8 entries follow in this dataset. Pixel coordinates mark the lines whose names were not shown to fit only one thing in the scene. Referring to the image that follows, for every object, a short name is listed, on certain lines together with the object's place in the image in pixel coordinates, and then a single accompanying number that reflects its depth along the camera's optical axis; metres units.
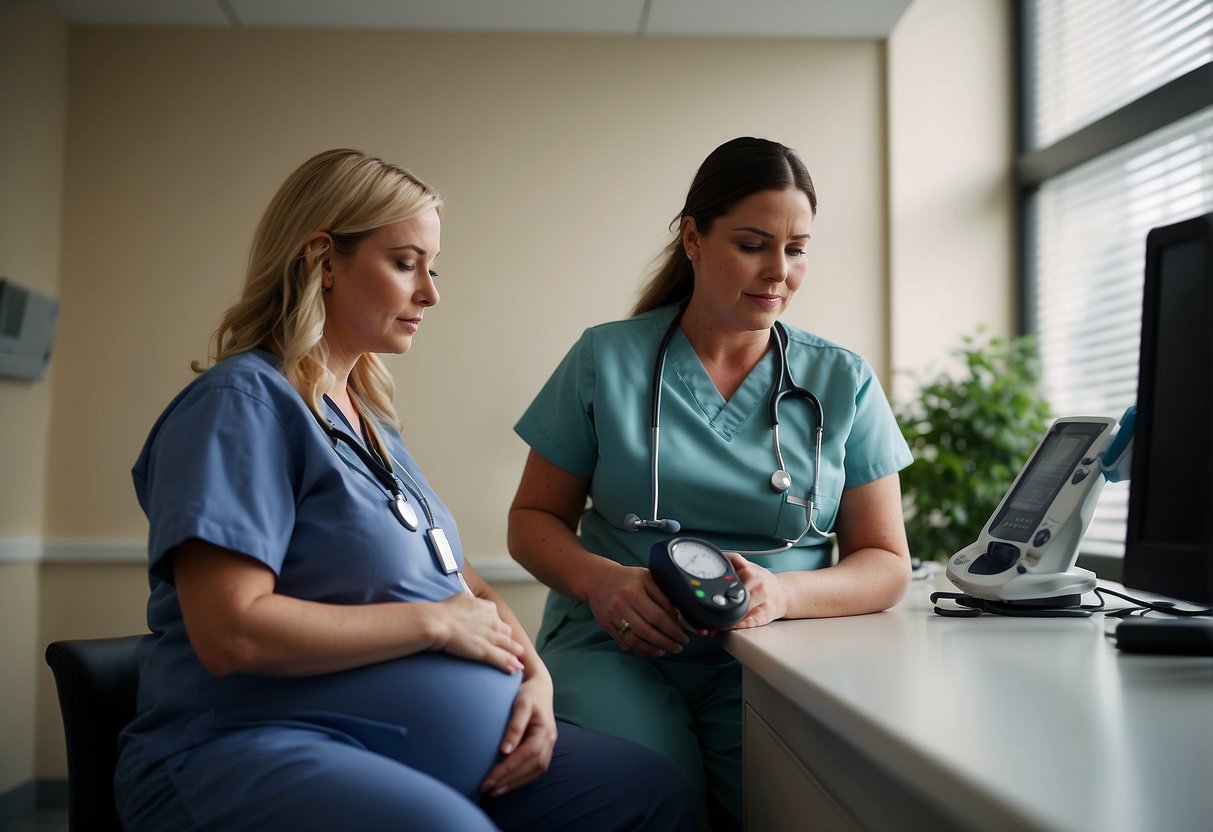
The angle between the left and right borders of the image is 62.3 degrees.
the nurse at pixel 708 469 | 1.42
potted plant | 2.72
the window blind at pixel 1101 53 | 2.51
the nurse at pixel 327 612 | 1.00
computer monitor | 0.95
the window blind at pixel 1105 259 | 2.53
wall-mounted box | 2.69
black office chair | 1.21
